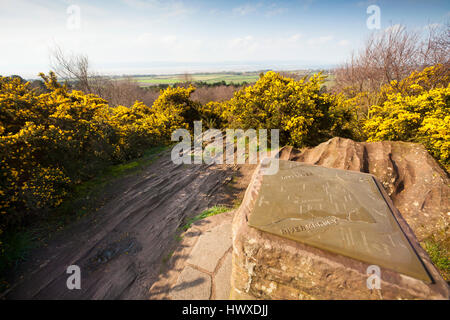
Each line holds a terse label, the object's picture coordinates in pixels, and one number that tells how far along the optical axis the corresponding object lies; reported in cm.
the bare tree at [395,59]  916
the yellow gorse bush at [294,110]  643
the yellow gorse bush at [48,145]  389
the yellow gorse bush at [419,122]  436
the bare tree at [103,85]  1585
